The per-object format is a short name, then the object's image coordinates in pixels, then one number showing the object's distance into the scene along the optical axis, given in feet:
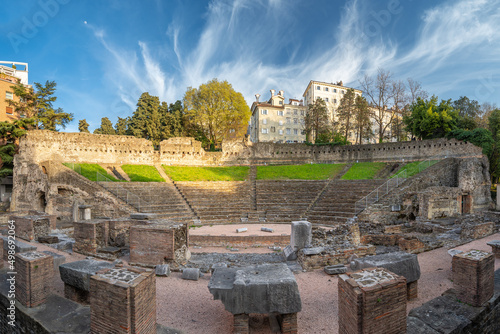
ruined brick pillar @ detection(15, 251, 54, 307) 15.47
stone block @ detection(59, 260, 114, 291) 16.52
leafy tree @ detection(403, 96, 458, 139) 86.53
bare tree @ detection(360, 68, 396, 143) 109.40
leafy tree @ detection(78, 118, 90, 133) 127.95
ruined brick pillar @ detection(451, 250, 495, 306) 15.01
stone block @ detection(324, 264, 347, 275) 23.16
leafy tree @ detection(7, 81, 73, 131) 92.63
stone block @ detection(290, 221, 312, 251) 30.96
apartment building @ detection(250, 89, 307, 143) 152.66
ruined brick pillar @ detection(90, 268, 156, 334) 11.50
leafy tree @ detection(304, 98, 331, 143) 128.06
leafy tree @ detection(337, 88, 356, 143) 122.01
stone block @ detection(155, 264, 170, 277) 23.25
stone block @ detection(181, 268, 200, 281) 22.79
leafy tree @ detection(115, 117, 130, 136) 128.67
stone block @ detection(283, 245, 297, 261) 29.89
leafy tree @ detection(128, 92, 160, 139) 119.55
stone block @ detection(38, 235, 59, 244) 32.50
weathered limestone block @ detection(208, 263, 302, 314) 13.89
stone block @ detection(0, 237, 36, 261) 22.16
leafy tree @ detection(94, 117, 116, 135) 135.95
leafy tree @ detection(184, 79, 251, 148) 118.62
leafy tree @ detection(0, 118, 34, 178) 78.07
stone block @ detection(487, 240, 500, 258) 25.26
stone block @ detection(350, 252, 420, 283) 16.90
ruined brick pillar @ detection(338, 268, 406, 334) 10.97
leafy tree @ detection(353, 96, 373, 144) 116.37
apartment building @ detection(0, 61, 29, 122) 92.38
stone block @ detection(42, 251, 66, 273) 22.26
